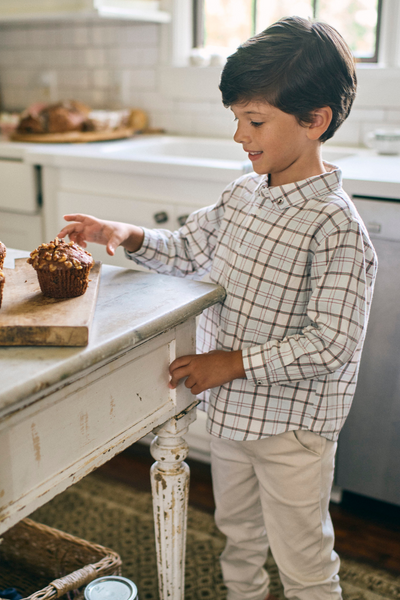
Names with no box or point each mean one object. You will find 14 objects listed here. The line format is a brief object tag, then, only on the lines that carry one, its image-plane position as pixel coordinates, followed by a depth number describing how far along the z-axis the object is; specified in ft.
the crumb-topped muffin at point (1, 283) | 2.39
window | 6.88
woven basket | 4.06
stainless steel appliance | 4.52
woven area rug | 4.45
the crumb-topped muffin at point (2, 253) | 2.71
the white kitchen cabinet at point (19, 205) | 6.54
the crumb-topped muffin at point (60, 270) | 2.44
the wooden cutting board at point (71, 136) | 7.09
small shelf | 6.79
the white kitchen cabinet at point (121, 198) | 5.61
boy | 2.91
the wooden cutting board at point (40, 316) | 2.17
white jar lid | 3.46
